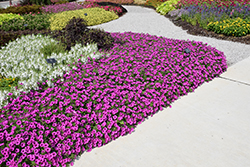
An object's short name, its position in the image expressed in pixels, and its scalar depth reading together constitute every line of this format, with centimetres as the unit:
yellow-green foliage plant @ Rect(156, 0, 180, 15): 1115
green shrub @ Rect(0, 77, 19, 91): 378
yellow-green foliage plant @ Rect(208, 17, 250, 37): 694
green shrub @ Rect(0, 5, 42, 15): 1095
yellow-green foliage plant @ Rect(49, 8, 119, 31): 874
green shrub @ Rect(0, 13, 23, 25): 914
